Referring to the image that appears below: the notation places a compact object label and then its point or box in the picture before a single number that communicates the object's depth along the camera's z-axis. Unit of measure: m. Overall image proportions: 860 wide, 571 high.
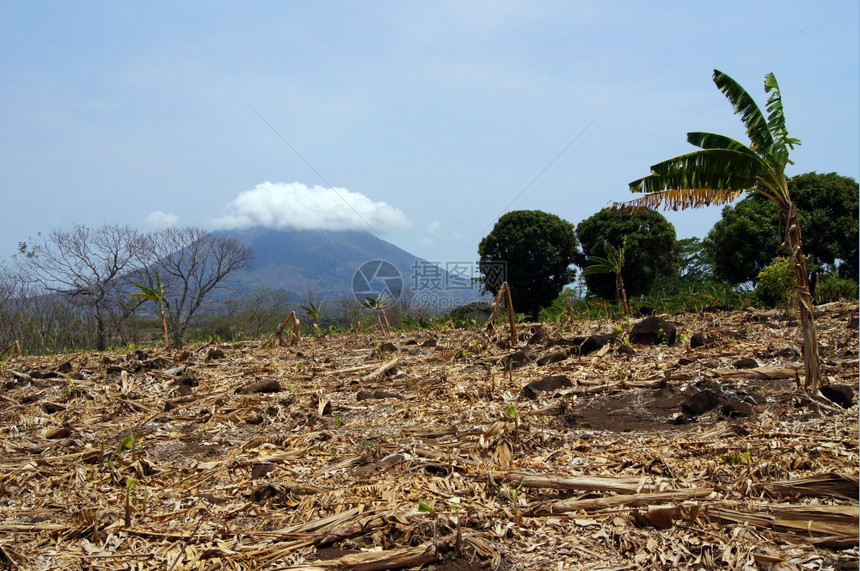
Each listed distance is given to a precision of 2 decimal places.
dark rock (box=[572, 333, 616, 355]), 10.48
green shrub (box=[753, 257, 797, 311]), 10.66
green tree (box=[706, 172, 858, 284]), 22.69
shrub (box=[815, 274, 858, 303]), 16.27
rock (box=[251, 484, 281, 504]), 5.14
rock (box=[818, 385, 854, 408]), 6.15
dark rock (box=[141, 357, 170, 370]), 12.38
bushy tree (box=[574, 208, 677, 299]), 26.91
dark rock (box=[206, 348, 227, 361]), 13.82
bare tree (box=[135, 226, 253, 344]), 34.53
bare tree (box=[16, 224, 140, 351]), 32.09
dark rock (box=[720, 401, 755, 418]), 6.18
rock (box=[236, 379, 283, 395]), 9.66
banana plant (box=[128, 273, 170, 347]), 18.33
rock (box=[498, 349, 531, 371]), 10.05
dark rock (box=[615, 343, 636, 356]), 9.84
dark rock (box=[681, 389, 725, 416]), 6.53
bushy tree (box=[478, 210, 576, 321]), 29.28
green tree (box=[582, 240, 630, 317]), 16.67
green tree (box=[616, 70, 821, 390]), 7.07
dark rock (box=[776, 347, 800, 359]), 8.83
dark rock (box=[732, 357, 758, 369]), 8.34
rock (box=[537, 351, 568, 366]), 9.98
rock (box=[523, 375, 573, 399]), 7.88
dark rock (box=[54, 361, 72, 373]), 12.37
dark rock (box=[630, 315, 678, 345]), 10.68
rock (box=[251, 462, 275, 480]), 5.66
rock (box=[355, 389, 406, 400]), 8.93
